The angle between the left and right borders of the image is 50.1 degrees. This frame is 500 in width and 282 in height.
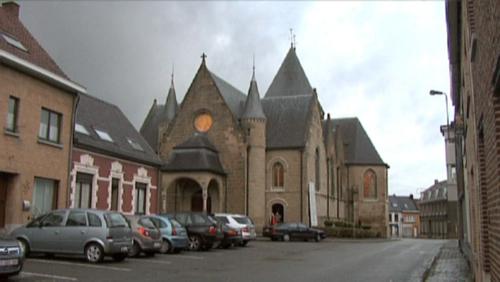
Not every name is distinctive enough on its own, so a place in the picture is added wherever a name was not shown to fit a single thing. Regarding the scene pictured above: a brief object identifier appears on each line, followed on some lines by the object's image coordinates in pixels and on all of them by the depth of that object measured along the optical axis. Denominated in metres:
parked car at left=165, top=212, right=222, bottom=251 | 22.39
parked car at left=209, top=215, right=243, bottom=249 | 23.73
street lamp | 28.29
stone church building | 41.09
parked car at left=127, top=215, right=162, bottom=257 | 17.78
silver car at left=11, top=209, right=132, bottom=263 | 15.16
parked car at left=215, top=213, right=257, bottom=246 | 26.64
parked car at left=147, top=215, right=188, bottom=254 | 19.80
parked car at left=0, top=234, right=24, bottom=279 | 10.73
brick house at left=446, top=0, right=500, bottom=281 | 4.25
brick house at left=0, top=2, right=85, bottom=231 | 17.86
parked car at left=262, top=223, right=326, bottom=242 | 35.83
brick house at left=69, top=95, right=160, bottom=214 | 22.77
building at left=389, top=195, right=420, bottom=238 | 110.94
